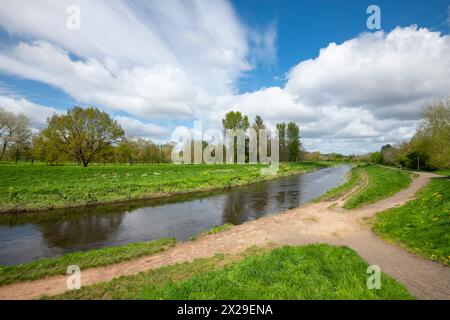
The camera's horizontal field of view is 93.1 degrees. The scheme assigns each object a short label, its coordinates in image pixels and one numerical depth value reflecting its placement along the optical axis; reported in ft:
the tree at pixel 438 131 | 83.34
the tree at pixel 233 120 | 192.85
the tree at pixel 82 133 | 114.62
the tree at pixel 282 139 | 257.75
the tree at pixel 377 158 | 292.77
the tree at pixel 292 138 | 263.12
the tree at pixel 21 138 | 156.46
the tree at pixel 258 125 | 219.16
